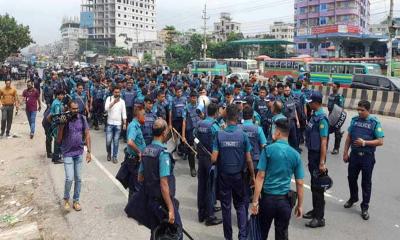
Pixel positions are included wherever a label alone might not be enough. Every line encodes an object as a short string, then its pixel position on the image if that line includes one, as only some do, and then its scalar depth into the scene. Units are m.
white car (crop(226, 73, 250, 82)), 34.33
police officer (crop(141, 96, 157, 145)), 7.18
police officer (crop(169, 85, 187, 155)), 9.84
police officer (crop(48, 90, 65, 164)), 8.99
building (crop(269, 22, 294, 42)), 151.00
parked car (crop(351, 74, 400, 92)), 21.09
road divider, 18.09
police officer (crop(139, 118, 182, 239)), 4.23
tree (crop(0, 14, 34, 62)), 42.03
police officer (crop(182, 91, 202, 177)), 9.12
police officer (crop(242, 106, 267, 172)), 5.96
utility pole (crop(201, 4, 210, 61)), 56.46
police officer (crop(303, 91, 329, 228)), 5.92
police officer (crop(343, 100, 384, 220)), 6.12
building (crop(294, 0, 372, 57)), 53.34
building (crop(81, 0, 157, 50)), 143.62
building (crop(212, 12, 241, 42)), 143.62
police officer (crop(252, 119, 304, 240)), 4.23
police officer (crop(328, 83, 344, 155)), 10.83
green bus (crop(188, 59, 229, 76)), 44.59
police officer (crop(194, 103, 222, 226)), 6.10
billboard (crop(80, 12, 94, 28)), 149.38
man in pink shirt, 12.88
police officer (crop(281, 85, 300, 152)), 7.85
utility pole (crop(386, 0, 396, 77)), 26.44
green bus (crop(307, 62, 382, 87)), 29.72
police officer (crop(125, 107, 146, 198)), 5.80
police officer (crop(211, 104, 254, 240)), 5.11
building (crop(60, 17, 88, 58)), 167.88
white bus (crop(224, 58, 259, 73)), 46.00
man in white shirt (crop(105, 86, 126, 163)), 9.97
